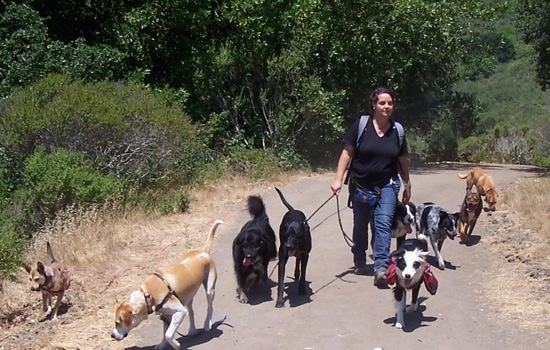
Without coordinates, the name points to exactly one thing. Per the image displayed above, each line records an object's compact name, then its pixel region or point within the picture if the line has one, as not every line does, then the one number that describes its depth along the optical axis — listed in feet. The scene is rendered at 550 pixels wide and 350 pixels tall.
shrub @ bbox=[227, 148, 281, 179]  56.44
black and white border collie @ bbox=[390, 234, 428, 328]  21.75
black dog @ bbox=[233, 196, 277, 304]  25.05
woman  25.54
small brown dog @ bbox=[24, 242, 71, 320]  25.84
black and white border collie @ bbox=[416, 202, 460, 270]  29.99
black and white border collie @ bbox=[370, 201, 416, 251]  27.99
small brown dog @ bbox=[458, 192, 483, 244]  33.81
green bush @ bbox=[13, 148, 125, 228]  38.22
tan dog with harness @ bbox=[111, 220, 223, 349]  20.24
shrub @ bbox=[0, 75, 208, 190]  41.45
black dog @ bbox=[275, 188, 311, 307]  24.86
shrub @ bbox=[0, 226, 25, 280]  31.22
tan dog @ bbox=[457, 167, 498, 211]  41.34
